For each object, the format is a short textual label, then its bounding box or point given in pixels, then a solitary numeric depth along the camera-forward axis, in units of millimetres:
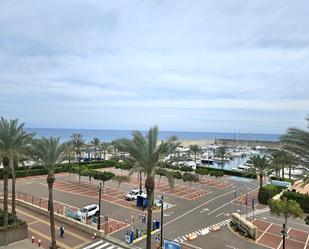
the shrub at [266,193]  40281
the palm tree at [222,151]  74250
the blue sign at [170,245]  22762
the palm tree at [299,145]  19172
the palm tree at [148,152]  20250
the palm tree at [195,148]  86575
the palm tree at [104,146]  89325
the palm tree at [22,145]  25500
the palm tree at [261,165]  45531
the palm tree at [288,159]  20192
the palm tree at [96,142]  87588
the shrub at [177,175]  51656
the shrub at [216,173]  54241
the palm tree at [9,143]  25250
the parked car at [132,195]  40250
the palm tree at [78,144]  75850
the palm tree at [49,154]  24500
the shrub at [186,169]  61312
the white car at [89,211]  30950
